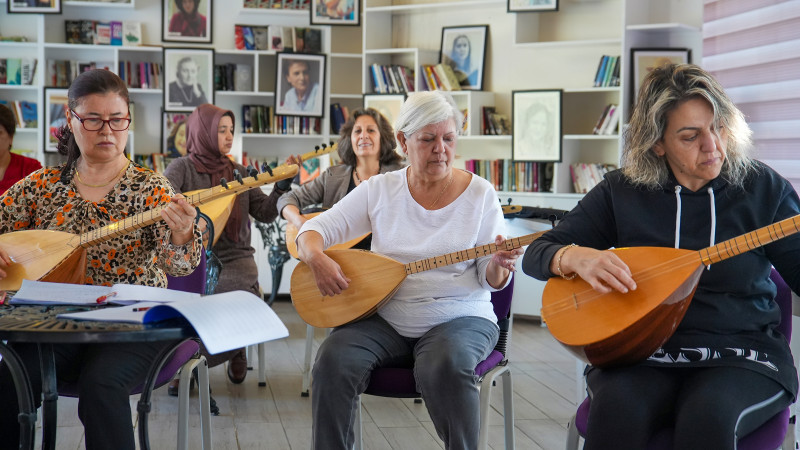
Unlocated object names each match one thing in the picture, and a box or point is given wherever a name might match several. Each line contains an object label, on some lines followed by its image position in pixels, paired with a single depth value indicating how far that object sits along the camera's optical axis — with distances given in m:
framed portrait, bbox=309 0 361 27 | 5.86
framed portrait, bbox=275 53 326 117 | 5.89
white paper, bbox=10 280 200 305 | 1.63
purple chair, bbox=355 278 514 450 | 1.97
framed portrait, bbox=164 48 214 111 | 5.80
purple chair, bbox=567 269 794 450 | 1.55
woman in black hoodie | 1.56
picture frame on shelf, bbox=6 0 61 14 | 5.64
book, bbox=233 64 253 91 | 6.00
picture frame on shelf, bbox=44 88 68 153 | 5.69
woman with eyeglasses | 2.08
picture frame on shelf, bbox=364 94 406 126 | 5.52
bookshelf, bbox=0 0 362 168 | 5.83
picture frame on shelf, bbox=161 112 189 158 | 5.89
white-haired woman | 1.89
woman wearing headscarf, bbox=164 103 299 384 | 3.47
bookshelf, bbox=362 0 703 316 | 4.90
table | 1.34
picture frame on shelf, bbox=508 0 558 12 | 5.07
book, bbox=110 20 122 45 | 5.83
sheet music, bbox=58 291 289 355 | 1.35
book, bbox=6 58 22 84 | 5.81
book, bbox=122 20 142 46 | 5.88
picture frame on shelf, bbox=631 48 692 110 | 4.80
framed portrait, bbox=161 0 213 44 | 5.90
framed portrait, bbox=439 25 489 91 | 5.50
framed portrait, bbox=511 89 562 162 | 5.06
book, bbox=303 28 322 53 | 6.07
